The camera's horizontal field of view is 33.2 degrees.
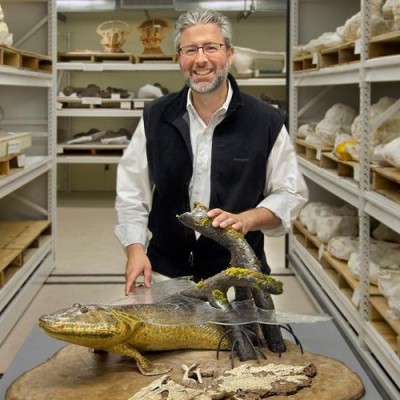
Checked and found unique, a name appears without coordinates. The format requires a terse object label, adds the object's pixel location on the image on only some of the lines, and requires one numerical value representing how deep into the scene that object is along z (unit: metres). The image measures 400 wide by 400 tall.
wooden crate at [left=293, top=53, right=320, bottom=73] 4.45
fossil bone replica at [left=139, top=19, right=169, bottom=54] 7.59
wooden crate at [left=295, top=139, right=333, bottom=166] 4.35
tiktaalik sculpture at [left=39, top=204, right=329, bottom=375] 1.45
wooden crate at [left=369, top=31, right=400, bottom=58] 3.11
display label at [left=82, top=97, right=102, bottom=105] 7.54
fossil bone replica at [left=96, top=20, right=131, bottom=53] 7.57
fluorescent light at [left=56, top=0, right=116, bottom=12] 7.74
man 2.29
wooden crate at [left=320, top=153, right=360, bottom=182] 3.38
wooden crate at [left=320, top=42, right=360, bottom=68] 3.85
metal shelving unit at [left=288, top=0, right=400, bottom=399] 2.90
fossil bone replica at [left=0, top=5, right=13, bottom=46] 3.81
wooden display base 1.40
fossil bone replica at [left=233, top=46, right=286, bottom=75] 7.36
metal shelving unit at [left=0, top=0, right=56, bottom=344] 5.04
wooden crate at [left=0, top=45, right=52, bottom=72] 3.88
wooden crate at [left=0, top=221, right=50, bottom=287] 3.96
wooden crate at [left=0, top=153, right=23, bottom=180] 3.73
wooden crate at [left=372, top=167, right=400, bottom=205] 2.96
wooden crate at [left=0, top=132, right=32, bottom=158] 3.71
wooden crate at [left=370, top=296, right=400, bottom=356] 2.83
